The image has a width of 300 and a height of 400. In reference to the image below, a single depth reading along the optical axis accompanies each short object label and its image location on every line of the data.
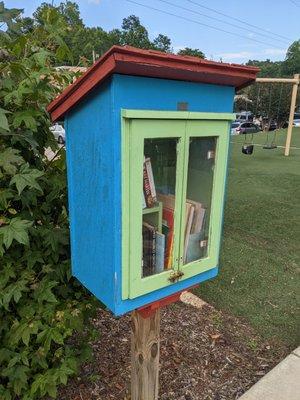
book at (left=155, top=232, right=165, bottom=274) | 1.28
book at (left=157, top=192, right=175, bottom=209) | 1.25
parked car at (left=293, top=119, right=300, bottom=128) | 32.01
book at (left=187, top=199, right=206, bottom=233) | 1.37
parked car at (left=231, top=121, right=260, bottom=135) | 26.51
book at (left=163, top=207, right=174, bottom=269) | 1.27
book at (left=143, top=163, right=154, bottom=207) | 1.19
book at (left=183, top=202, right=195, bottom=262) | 1.33
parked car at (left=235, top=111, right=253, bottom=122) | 35.39
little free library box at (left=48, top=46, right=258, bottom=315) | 1.02
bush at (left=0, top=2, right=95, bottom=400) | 1.30
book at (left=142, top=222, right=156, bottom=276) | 1.24
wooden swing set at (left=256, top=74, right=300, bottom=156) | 6.74
